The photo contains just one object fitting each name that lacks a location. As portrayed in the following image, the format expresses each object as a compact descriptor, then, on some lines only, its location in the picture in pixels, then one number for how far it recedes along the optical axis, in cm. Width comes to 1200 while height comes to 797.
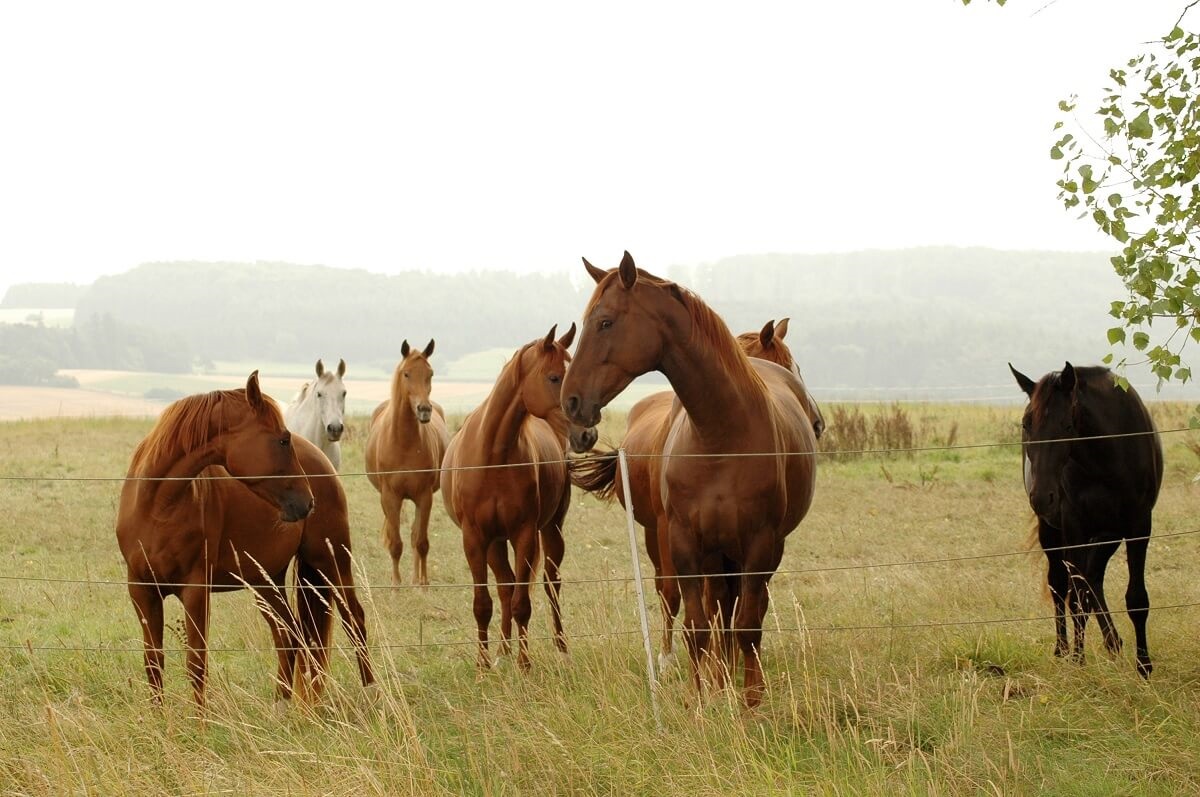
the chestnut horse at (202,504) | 1066
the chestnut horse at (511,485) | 1409
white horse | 2287
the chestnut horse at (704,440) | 1035
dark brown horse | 1266
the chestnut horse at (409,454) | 2066
